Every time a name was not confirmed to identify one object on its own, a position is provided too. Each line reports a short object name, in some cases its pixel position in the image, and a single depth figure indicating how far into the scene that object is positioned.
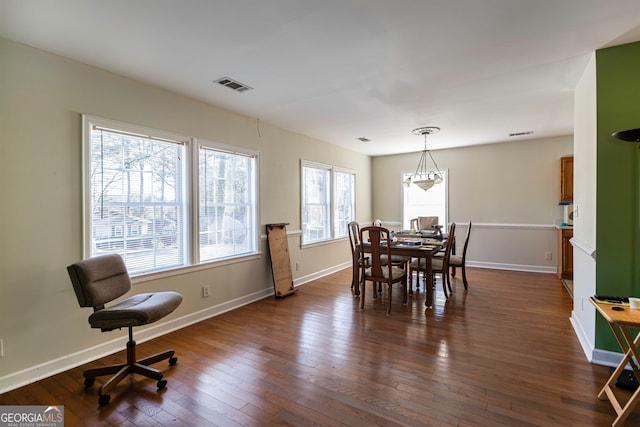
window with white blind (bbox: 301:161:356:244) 5.39
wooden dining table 3.77
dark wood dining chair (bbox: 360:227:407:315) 3.63
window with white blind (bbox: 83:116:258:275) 2.74
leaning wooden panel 4.41
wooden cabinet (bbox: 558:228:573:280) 5.07
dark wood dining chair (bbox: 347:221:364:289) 4.31
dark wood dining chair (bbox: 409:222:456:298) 4.09
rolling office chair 2.10
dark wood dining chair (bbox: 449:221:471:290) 4.53
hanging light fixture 4.87
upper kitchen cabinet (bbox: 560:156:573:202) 5.23
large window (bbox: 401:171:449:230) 6.65
